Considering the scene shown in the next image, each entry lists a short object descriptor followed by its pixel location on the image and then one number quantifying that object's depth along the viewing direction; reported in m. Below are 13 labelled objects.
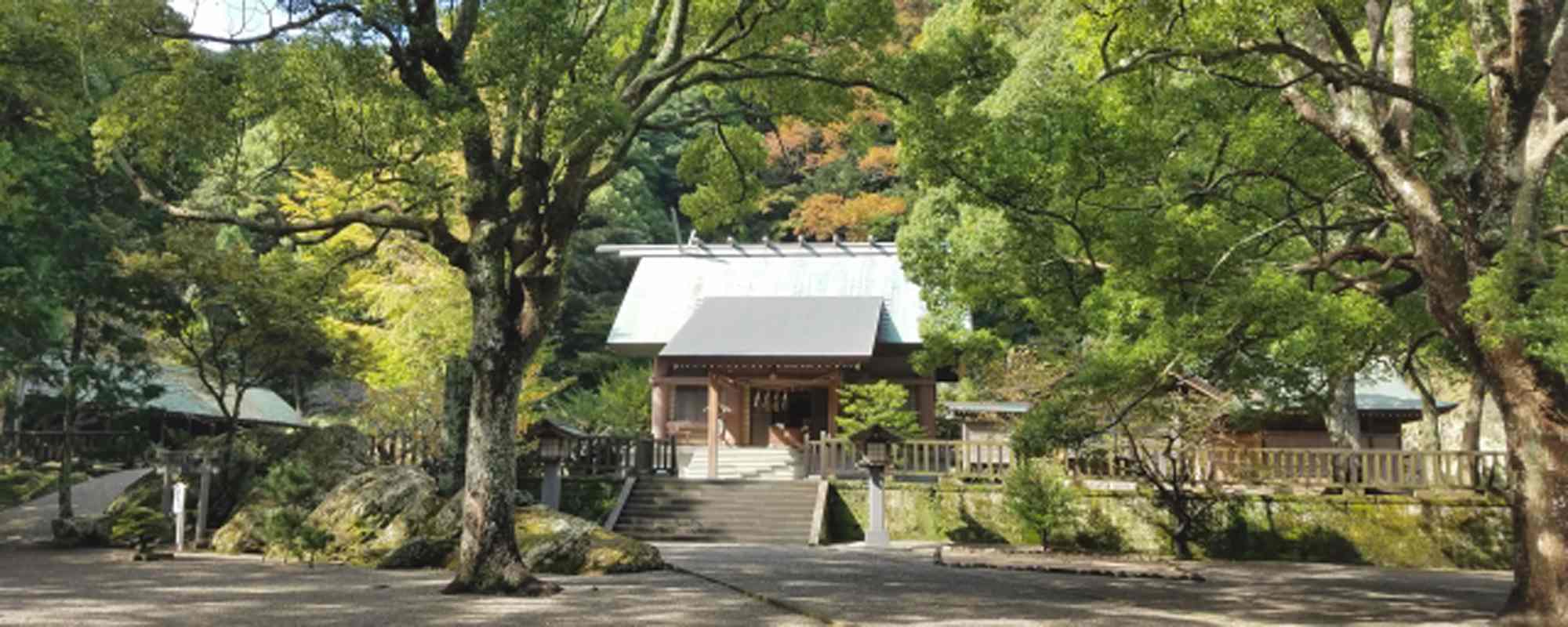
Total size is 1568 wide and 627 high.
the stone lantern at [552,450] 18.41
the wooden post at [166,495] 15.86
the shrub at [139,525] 15.30
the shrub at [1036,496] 15.92
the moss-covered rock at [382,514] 13.15
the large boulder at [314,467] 14.30
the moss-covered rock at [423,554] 12.28
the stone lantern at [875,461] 17.44
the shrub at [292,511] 12.55
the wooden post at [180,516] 13.60
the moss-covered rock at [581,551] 11.50
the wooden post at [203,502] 14.73
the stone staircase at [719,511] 17.86
